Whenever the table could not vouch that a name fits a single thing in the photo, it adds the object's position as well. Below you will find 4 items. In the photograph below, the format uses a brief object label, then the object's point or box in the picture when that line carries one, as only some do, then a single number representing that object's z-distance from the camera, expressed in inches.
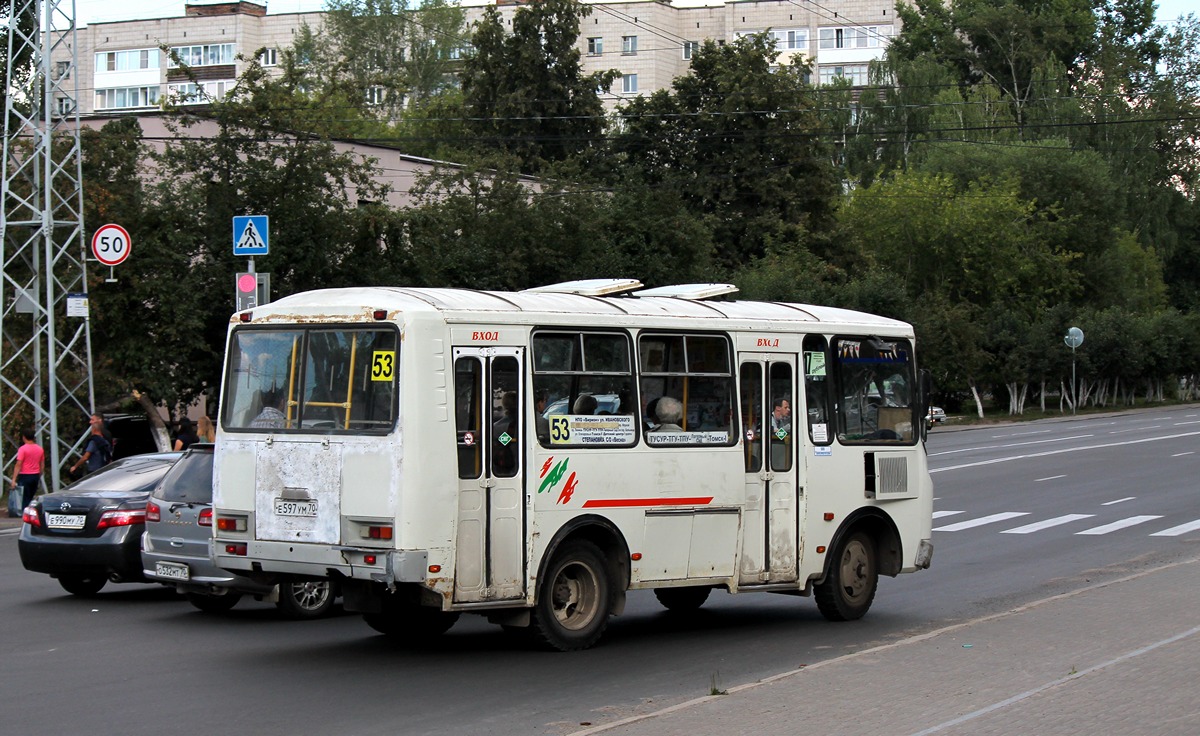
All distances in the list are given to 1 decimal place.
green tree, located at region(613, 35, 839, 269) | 2230.6
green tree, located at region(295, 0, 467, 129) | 3157.0
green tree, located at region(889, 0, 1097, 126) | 3272.6
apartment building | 3759.8
